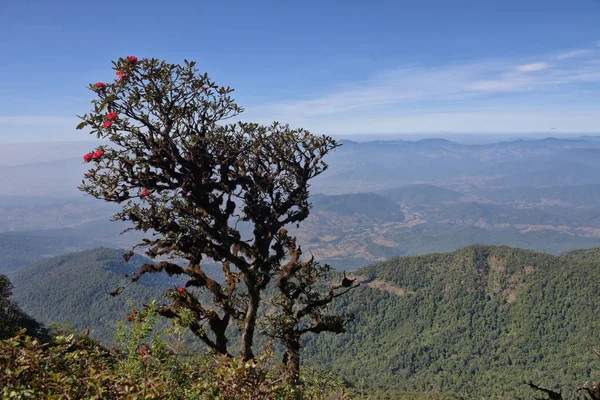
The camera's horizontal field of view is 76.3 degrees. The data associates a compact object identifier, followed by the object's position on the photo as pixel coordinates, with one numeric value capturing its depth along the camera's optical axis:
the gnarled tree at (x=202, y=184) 8.73
